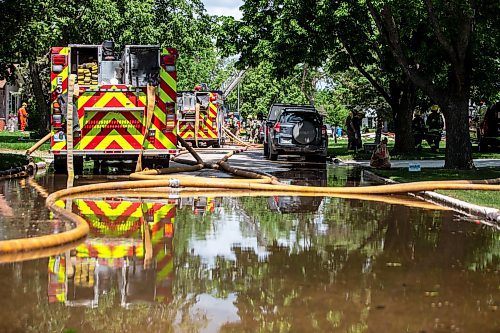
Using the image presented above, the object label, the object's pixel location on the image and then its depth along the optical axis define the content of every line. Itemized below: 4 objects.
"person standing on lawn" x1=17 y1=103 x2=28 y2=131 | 48.76
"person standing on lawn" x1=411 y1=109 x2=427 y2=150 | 34.00
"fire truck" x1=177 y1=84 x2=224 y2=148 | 34.84
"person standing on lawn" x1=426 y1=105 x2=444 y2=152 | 32.69
